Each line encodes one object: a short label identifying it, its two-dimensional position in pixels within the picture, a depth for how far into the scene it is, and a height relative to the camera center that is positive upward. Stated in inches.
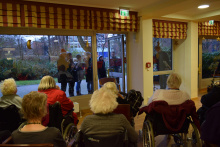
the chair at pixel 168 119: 85.4 -26.6
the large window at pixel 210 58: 273.1 +6.0
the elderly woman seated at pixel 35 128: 54.2 -19.2
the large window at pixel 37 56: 145.6 +7.6
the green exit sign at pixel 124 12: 164.0 +45.8
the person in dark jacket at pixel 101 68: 194.2 -4.4
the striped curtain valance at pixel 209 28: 223.3 +41.7
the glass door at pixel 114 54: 199.8 +10.3
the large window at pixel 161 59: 211.8 +4.5
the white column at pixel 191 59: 211.8 +3.7
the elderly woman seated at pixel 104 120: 64.7 -20.2
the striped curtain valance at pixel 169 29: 191.9 +36.3
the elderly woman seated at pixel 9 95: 98.3 -16.0
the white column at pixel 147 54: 179.8 +8.9
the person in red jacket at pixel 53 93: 99.3 -15.4
